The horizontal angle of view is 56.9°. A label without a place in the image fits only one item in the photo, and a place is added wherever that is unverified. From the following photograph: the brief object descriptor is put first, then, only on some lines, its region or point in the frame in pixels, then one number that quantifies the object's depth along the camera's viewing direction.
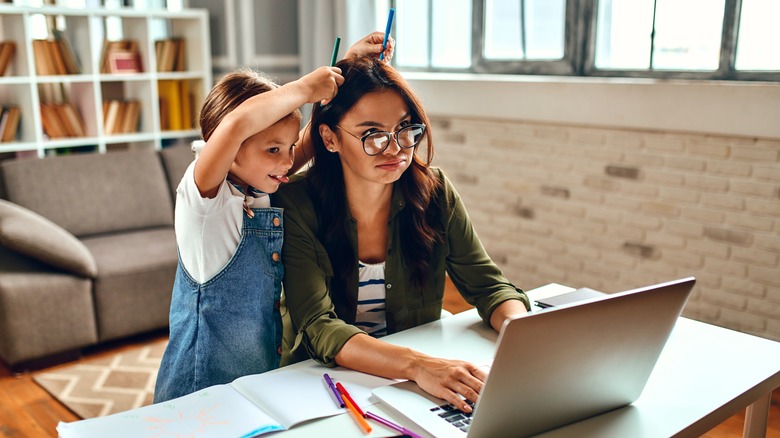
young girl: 1.36
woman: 1.50
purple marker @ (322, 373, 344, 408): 1.19
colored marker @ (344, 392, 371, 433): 1.10
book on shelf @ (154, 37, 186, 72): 4.50
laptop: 0.95
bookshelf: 3.91
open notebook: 1.09
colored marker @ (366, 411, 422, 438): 1.09
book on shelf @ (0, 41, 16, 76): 3.85
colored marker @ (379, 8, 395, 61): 1.52
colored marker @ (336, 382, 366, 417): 1.15
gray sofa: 2.93
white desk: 1.13
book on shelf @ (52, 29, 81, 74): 4.09
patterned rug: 2.68
